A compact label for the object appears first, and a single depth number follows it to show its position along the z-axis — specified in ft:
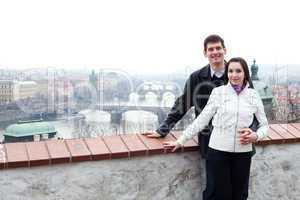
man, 6.64
